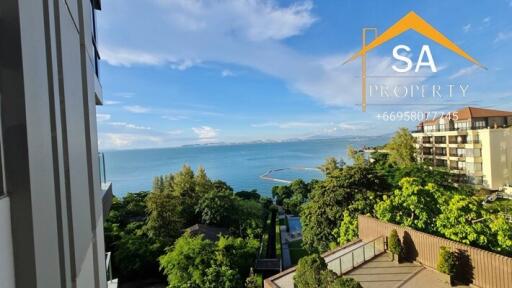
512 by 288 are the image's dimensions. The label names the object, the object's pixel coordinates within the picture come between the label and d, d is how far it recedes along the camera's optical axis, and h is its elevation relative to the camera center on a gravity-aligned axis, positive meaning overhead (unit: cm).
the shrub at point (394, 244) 761 -280
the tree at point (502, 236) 735 -268
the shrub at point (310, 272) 582 -266
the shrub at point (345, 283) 516 -253
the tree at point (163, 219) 1612 -403
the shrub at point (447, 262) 638 -278
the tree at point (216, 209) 1850 -408
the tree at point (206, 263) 1072 -453
